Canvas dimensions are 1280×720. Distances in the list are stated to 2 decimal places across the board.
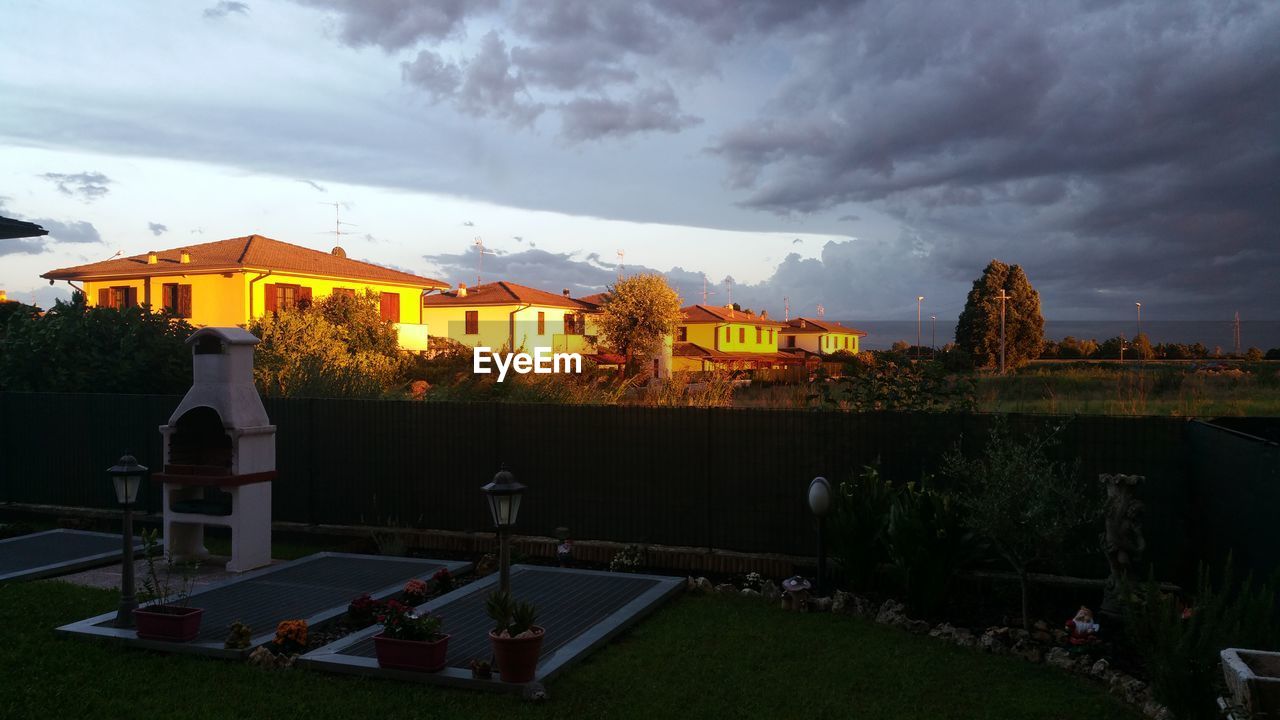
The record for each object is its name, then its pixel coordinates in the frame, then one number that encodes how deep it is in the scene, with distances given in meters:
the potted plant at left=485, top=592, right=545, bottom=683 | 6.00
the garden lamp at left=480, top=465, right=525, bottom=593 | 6.33
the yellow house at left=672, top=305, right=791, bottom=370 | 55.75
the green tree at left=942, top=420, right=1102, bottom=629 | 7.12
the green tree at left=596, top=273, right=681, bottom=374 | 44.69
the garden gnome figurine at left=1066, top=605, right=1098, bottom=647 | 6.84
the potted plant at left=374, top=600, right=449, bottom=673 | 6.27
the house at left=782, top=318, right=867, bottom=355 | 85.31
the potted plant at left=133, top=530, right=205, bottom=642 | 7.00
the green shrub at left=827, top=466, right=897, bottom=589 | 8.30
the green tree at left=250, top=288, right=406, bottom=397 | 14.59
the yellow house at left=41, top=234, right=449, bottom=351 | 34.06
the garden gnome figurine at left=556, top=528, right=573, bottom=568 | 10.16
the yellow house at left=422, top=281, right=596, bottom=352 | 49.56
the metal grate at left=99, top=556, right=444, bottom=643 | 7.83
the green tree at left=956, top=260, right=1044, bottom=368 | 59.19
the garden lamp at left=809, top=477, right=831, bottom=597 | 8.14
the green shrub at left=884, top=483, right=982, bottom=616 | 7.68
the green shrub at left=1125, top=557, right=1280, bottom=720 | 4.82
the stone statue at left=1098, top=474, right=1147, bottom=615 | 7.25
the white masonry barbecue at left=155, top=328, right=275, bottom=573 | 9.87
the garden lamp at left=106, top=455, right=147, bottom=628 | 7.42
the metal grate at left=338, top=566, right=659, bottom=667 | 6.98
